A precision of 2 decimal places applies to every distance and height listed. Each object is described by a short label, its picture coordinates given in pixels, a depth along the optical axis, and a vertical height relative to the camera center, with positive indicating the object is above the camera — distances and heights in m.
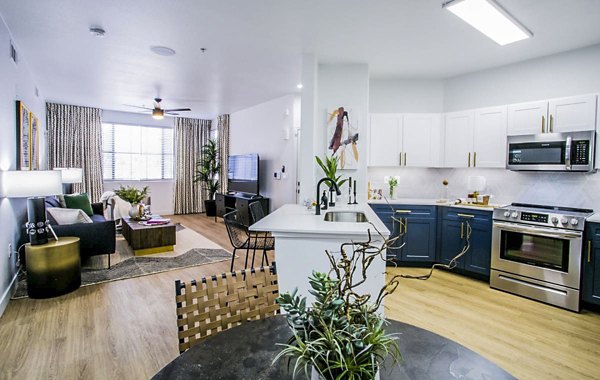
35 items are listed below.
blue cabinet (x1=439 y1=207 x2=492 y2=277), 3.97 -0.68
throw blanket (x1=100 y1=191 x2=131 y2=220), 6.69 -0.59
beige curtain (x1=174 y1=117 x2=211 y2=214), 9.08 +0.45
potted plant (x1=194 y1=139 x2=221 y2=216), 8.72 +0.18
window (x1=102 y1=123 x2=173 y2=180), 8.30 +0.66
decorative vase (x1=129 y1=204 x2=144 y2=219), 5.47 -0.55
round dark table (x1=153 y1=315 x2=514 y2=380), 0.96 -0.55
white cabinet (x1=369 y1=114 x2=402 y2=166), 4.80 +0.61
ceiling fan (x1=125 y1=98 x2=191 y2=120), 6.29 +1.25
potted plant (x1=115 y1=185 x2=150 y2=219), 5.49 -0.37
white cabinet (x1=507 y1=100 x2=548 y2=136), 3.75 +0.77
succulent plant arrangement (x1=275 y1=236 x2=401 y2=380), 0.77 -0.37
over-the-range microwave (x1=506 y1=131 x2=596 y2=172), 3.45 +0.36
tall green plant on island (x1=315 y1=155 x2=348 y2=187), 3.78 +0.16
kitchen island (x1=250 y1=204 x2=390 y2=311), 2.46 -0.51
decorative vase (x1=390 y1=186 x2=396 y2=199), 4.79 -0.15
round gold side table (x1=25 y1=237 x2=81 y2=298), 3.28 -0.92
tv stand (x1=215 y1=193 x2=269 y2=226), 6.79 -0.52
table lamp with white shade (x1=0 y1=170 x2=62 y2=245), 3.02 -0.13
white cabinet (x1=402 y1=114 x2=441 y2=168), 4.77 +0.60
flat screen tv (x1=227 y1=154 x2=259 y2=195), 7.07 +0.12
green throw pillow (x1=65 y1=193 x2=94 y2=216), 5.47 -0.43
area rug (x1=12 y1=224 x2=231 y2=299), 3.97 -1.16
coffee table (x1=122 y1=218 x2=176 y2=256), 4.89 -0.90
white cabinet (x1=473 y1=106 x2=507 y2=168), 4.12 +0.58
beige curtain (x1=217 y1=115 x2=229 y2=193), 8.58 +0.89
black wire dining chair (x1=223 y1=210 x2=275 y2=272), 3.59 -0.71
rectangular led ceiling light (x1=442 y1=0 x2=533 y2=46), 2.70 +1.44
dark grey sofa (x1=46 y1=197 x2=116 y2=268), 3.97 -0.72
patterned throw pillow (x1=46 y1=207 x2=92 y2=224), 4.14 -0.49
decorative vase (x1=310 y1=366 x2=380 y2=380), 0.79 -0.46
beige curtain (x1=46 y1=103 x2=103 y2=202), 7.48 +0.79
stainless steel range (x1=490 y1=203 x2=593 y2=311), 3.24 -0.71
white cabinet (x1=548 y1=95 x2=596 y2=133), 3.43 +0.75
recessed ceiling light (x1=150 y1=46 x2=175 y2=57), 3.81 +1.48
